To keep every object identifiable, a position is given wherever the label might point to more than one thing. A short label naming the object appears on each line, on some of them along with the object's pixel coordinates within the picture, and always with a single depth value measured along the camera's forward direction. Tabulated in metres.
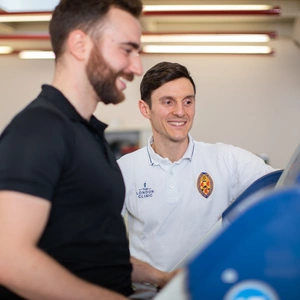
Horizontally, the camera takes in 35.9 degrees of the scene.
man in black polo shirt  0.94
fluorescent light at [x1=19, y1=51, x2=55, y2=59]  5.91
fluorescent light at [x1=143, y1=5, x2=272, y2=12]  4.39
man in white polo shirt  1.88
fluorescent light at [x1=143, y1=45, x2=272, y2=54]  5.57
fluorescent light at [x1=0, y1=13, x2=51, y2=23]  4.35
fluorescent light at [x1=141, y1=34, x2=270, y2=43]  5.14
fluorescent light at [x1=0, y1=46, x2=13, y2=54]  6.36
